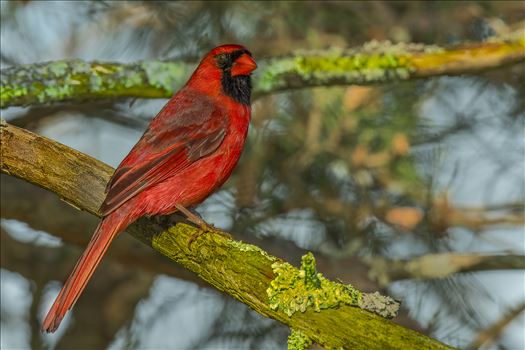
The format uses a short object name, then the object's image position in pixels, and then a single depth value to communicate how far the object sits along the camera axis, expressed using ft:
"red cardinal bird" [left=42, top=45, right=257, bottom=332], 24.25
